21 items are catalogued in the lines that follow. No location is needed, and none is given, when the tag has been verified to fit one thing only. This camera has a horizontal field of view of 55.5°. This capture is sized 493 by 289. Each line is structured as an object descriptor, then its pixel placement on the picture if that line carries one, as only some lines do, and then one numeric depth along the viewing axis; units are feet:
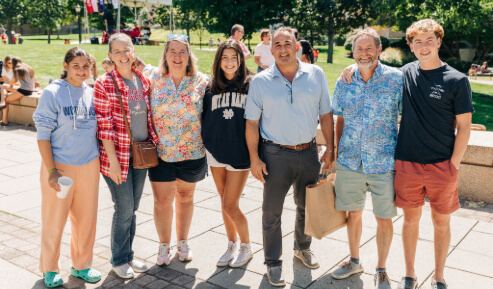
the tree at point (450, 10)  41.09
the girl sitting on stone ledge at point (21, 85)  35.19
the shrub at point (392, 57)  101.94
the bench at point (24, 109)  35.32
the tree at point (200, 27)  139.09
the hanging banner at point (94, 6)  105.85
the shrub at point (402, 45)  105.81
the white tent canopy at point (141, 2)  79.87
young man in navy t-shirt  10.73
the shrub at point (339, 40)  148.48
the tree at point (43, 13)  150.82
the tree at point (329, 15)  111.28
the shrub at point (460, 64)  103.86
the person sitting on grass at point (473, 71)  85.51
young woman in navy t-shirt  12.59
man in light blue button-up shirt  12.08
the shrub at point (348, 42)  132.26
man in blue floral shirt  11.53
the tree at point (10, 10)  143.33
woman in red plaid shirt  12.09
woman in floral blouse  12.73
